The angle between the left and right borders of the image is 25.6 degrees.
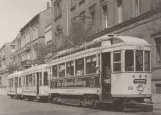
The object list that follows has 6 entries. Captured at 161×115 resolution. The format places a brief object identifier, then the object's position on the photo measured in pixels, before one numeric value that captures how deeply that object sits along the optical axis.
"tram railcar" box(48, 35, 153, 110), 15.36
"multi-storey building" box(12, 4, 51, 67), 53.47
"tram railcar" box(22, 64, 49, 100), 26.22
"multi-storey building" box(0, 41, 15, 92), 90.99
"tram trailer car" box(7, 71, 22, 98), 35.12
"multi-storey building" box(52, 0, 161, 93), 22.03
